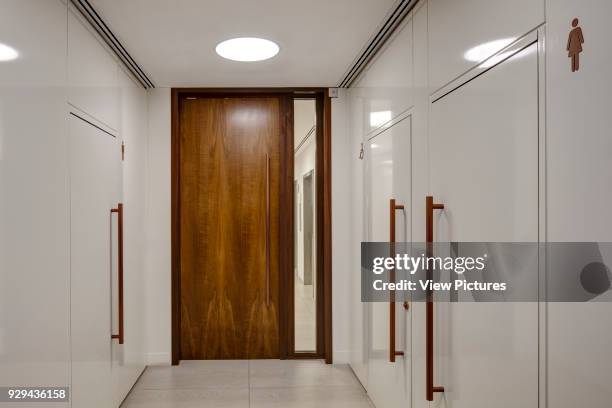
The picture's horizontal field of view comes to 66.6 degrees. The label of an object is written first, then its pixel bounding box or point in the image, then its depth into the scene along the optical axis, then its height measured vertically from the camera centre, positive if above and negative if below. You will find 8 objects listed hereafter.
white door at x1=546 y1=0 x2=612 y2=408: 1.01 +0.05
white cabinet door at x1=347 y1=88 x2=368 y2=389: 3.51 -0.33
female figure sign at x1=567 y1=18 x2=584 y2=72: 1.08 +0.37
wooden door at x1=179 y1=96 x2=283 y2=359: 4.10 -0.22
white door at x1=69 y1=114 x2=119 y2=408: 2.28 -0.30
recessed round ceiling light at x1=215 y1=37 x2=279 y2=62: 2.95 +1.00
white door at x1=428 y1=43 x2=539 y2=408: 1.32 -0.02
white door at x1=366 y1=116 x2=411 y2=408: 2.47 -0.17
